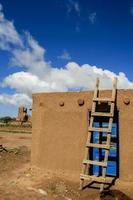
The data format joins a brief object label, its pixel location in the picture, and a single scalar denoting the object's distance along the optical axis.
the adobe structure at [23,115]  31.71
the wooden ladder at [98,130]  4.97
